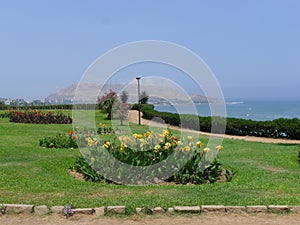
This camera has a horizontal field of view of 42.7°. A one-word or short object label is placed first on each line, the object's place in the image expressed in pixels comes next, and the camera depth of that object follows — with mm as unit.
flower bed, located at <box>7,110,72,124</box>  20891
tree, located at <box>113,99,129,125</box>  20058
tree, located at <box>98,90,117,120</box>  24422
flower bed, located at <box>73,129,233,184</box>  6844
